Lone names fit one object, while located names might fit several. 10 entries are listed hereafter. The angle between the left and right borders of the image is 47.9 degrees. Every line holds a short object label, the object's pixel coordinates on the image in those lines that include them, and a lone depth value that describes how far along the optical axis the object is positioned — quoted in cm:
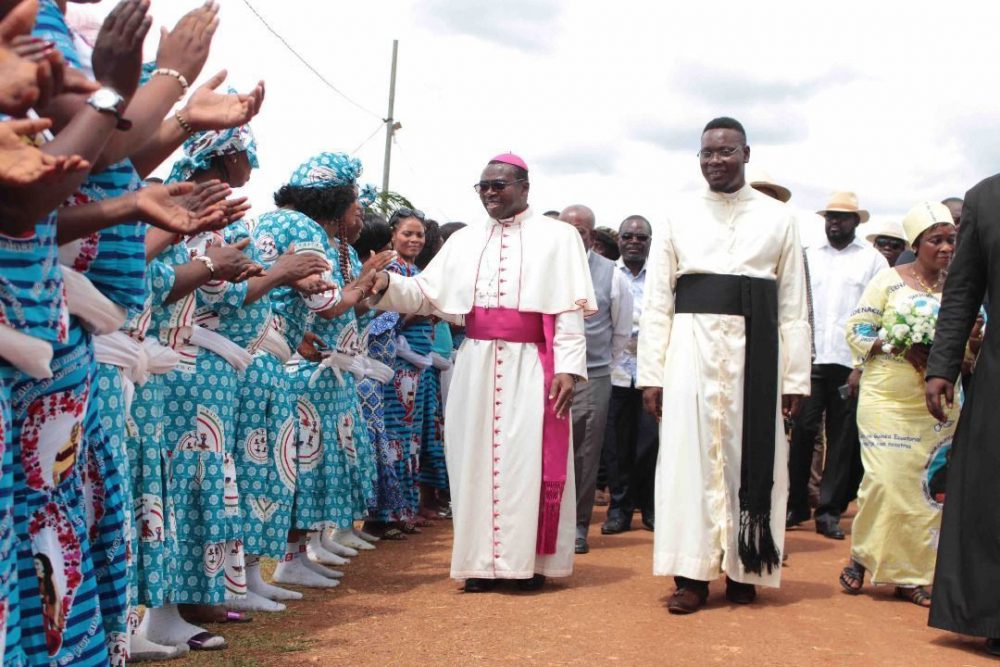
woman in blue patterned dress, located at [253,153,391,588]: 648
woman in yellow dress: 667
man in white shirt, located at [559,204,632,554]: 877
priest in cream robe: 628
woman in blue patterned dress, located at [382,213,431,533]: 896
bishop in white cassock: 671
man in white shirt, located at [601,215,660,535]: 983
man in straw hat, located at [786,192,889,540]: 969
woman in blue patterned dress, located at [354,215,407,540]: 864
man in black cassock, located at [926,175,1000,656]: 547
